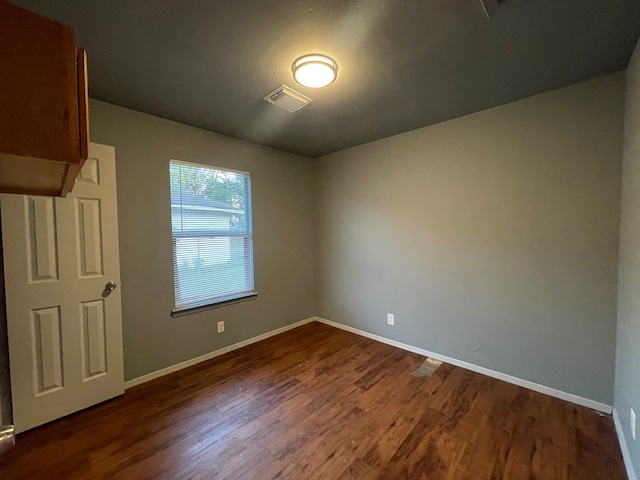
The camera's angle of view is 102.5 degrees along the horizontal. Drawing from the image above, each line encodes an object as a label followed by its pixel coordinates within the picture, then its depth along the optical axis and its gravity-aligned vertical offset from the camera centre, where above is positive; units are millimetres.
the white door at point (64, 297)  1732 -441
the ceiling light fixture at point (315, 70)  1638 +1077
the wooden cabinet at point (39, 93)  405 +241
